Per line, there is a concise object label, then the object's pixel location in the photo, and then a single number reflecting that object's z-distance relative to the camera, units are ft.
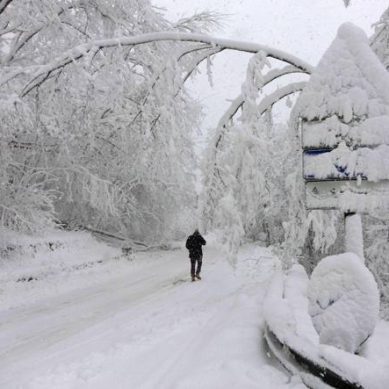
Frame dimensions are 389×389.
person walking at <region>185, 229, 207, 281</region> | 53.62
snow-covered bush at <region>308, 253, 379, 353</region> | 16.67
